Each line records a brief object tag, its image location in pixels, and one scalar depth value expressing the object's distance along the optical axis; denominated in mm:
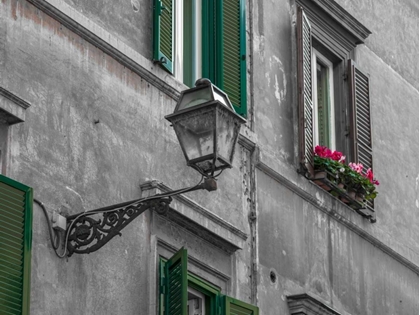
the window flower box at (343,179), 16297
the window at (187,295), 12898
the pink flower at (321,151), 16422
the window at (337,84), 17219
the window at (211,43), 14672
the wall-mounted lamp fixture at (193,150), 11547
